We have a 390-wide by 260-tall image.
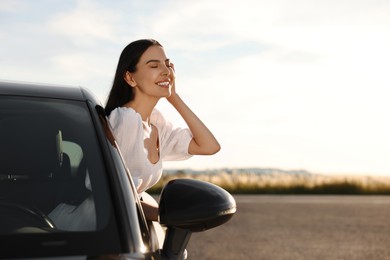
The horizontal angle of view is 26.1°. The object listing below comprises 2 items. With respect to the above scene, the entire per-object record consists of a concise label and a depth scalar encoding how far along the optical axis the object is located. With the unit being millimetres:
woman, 3869
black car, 2491
